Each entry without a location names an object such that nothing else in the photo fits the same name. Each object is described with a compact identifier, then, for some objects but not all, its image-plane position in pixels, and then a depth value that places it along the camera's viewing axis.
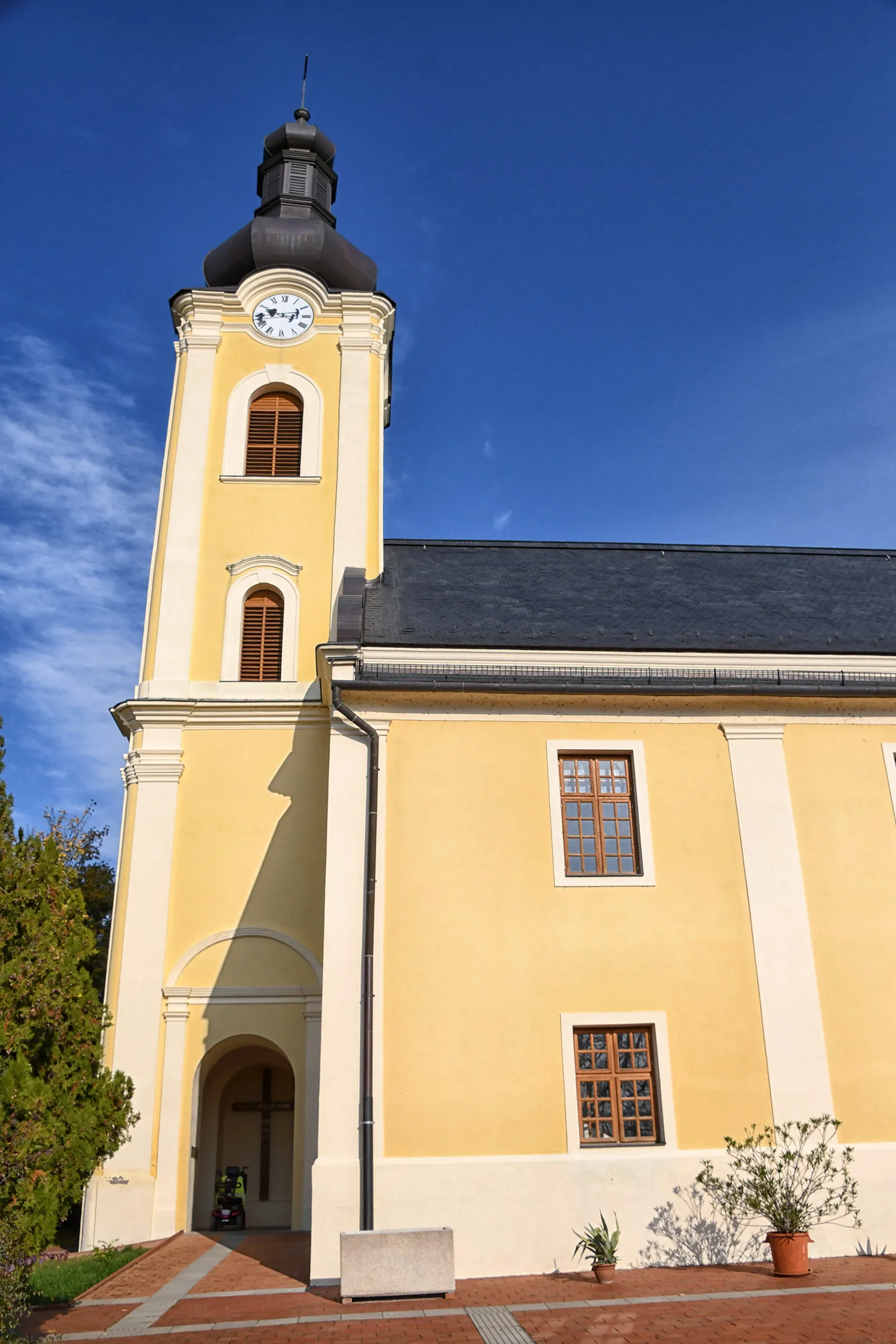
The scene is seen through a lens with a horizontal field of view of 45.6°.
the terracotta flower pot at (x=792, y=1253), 11.29
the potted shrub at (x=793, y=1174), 12.02
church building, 12.35
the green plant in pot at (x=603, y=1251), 11.23
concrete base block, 10.67
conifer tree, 9.07
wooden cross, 17.88
